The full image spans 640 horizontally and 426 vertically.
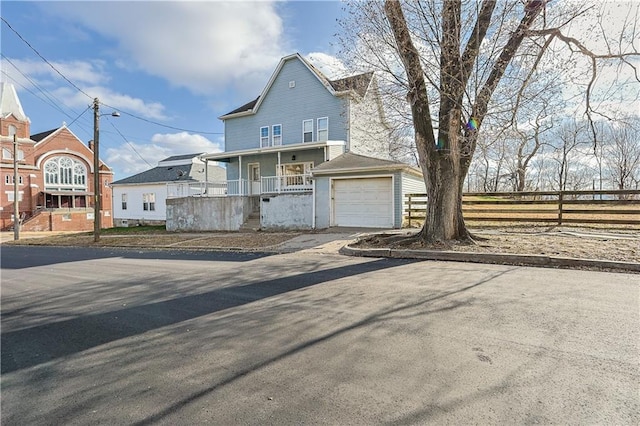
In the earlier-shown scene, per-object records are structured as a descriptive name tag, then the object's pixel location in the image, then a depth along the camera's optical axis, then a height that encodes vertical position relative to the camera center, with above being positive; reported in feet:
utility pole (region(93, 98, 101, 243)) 54.37 +6.98
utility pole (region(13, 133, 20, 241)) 77.41 +2.24
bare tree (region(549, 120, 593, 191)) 110.42 +10.74
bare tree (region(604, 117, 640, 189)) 104.17 +13.32
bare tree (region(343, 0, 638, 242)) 28.91 +11.88
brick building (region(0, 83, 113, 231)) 122.21 +12.16
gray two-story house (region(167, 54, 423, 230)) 51.16 +7.83
